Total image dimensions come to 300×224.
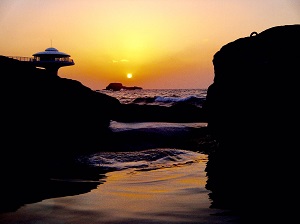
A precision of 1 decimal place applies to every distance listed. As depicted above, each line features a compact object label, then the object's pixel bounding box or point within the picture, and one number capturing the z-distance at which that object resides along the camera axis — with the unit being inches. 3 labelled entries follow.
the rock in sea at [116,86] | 4617.1
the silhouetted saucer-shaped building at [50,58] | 1413.6
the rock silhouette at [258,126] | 102.3
